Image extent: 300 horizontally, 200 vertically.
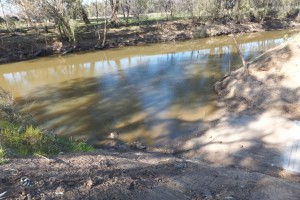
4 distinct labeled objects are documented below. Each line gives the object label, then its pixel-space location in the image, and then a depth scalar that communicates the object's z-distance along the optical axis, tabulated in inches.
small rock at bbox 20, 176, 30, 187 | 116.4
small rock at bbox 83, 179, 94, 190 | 119.0
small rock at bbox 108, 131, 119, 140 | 268.6
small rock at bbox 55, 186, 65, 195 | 112.5
